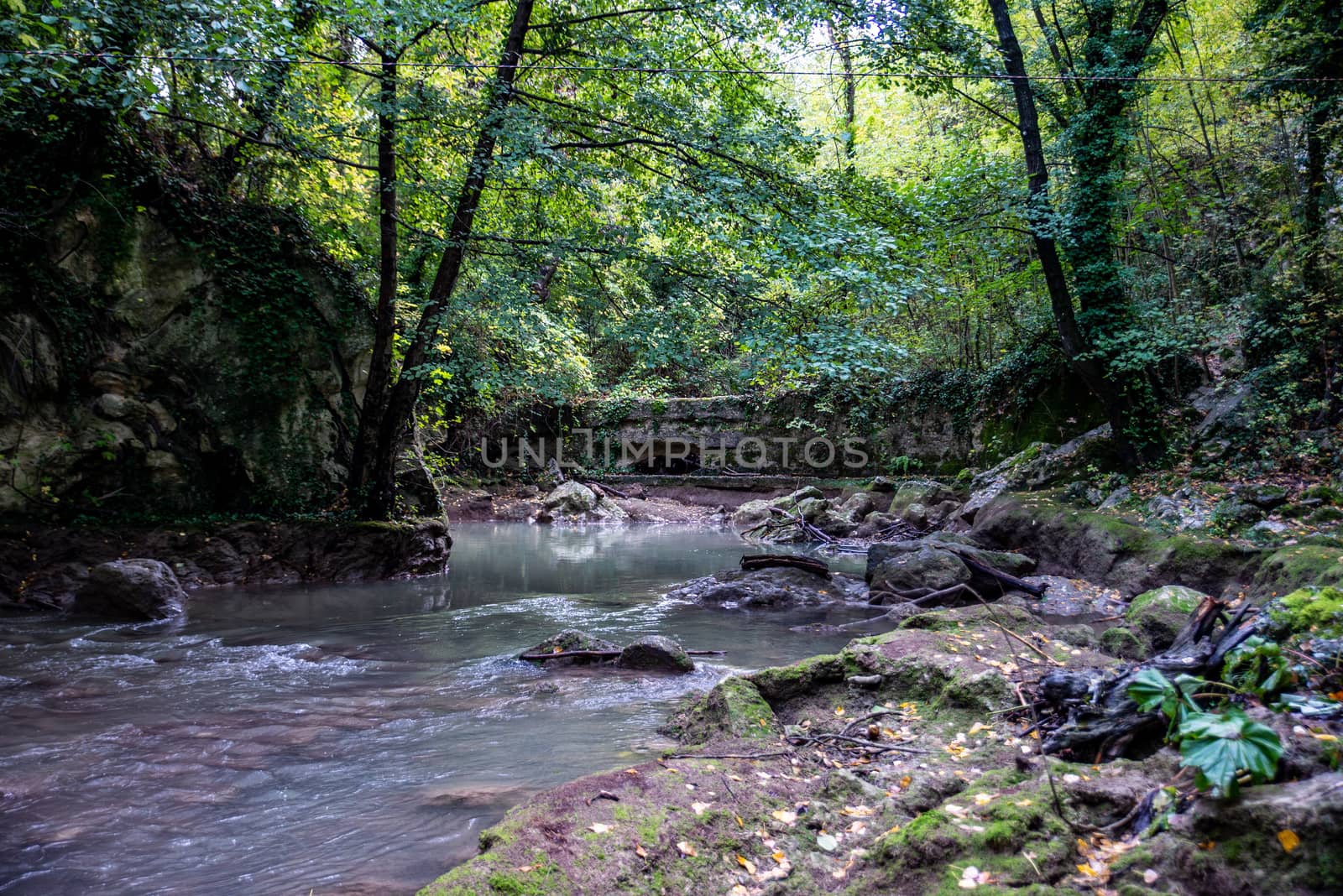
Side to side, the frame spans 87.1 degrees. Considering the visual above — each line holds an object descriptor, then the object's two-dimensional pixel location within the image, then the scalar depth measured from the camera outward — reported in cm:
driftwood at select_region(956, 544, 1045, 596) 845
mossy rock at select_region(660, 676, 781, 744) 395
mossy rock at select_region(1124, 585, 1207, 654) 480
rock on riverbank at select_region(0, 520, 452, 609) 765
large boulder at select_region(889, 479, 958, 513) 1501
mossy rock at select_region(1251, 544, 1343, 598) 562
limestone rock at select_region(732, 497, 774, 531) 1802
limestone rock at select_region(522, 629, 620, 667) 617
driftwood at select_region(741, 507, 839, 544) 1486
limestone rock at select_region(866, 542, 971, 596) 832
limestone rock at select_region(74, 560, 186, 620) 726
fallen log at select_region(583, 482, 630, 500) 2116
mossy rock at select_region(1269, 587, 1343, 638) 289
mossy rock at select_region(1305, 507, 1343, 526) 700
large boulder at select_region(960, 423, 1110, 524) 1195
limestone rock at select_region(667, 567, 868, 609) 905
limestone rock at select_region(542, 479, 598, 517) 1992
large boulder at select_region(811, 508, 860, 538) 1523
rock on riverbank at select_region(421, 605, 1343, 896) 191
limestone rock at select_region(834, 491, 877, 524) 1604
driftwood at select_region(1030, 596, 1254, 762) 279
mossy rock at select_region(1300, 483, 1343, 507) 721
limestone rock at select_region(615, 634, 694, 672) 593
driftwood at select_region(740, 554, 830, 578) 981
